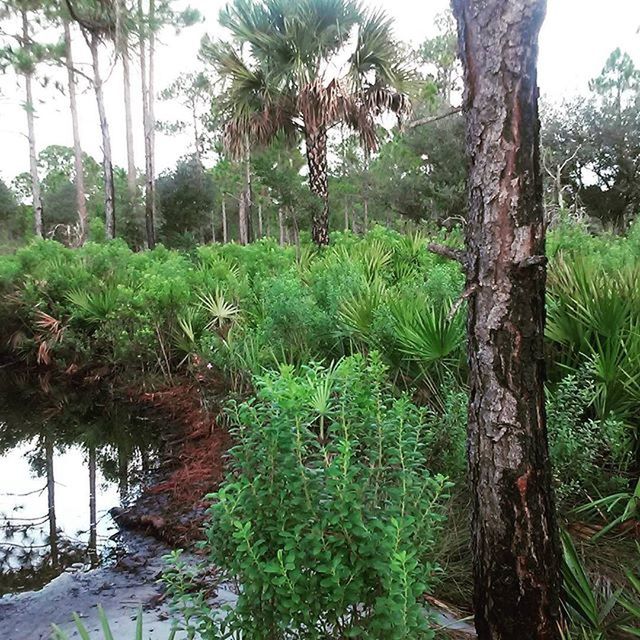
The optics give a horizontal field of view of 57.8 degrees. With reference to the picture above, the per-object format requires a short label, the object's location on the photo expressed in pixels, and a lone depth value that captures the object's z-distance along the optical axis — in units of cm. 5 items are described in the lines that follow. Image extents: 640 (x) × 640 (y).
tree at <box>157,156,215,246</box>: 2575
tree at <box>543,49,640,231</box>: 2014
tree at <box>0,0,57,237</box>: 2039
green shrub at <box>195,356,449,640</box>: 157
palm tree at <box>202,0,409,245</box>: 1184
